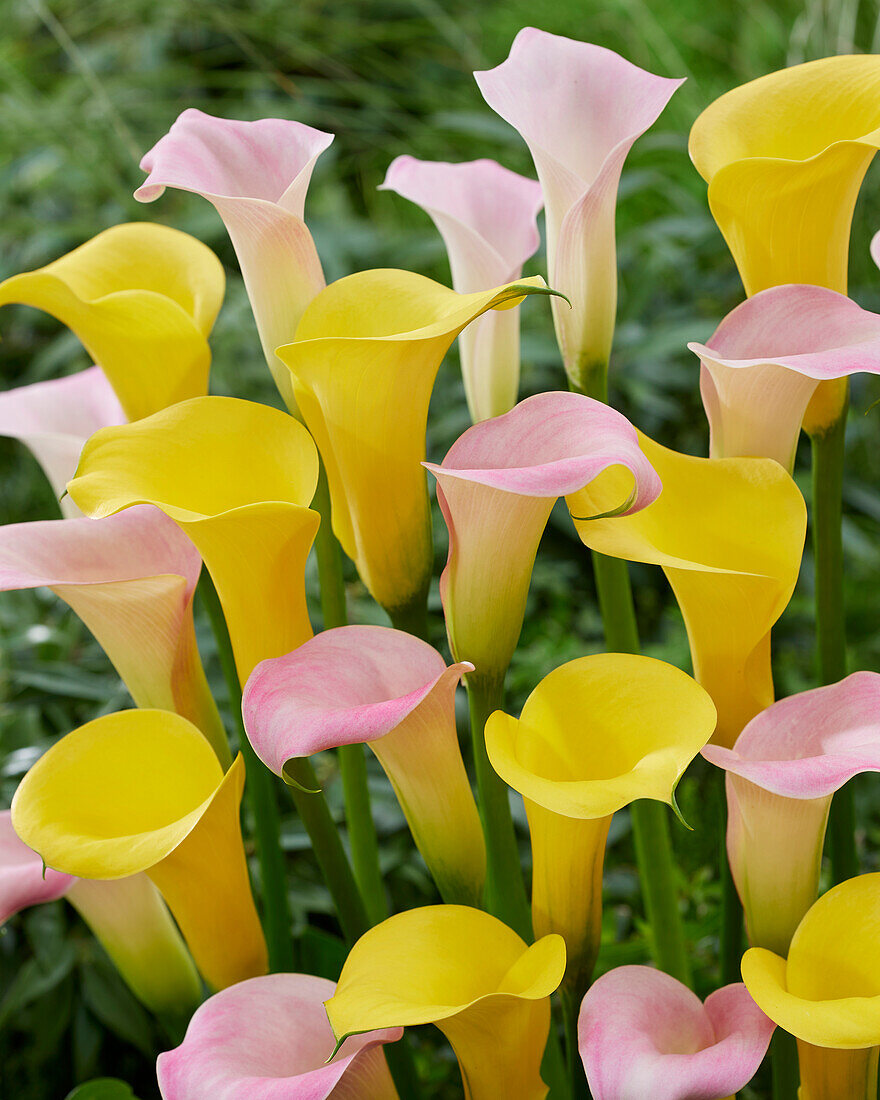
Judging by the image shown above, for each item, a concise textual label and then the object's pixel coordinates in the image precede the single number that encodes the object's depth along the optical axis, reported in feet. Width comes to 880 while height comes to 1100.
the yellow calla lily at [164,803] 4.61
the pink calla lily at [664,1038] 4.32
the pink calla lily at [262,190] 4.58
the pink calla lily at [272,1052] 4.38
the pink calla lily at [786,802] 4.45
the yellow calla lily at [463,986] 4.37
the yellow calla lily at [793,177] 4.62
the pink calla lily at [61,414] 4.99
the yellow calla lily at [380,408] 4.50
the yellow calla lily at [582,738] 4.48
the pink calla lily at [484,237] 4.86
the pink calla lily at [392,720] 4.36
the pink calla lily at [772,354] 4.56
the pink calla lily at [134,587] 4.65
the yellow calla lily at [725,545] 4.51
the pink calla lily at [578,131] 4.68
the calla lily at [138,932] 4.81
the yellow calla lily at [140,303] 4.74
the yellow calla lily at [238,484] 4.51
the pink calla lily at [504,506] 4.42
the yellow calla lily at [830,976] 4.36
